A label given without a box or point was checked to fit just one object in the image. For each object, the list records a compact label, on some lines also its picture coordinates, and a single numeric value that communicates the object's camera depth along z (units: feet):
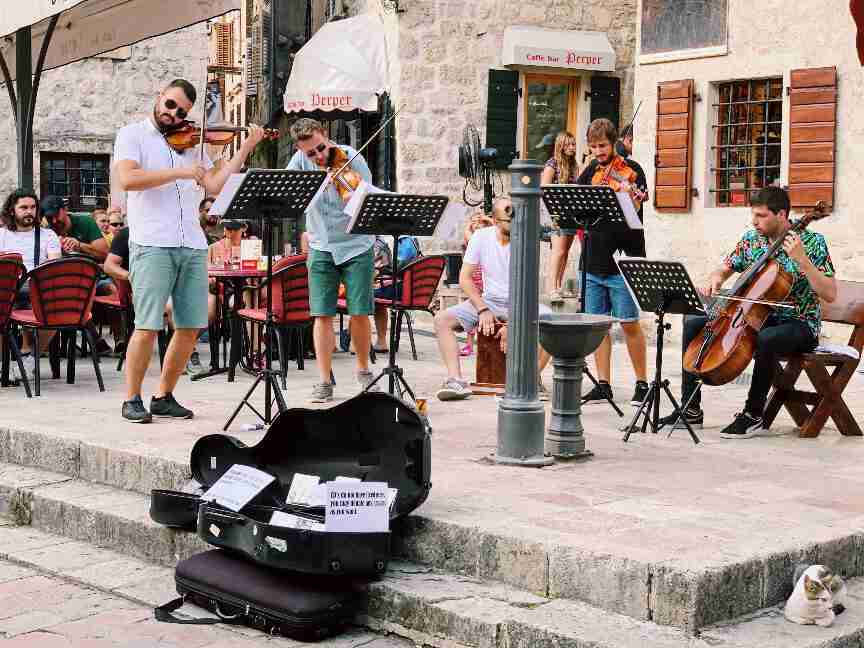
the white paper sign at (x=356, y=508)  15.55
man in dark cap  36.01
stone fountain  21.16
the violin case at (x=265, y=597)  15.67
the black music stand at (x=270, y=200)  22.84
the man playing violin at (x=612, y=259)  27.35
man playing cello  23.40
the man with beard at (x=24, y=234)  32.68
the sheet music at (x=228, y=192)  22.52
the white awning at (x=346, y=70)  54.19
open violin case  15.66
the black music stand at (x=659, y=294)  22.89
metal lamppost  20.44
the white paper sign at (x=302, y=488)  17.04
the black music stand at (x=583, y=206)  24.89
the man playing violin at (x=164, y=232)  23.70
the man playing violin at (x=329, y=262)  27.02
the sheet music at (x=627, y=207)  24.95
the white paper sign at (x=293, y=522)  15.71
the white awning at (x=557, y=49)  52.90
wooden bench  23.79
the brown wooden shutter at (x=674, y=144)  44.19
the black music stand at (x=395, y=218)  24.09
